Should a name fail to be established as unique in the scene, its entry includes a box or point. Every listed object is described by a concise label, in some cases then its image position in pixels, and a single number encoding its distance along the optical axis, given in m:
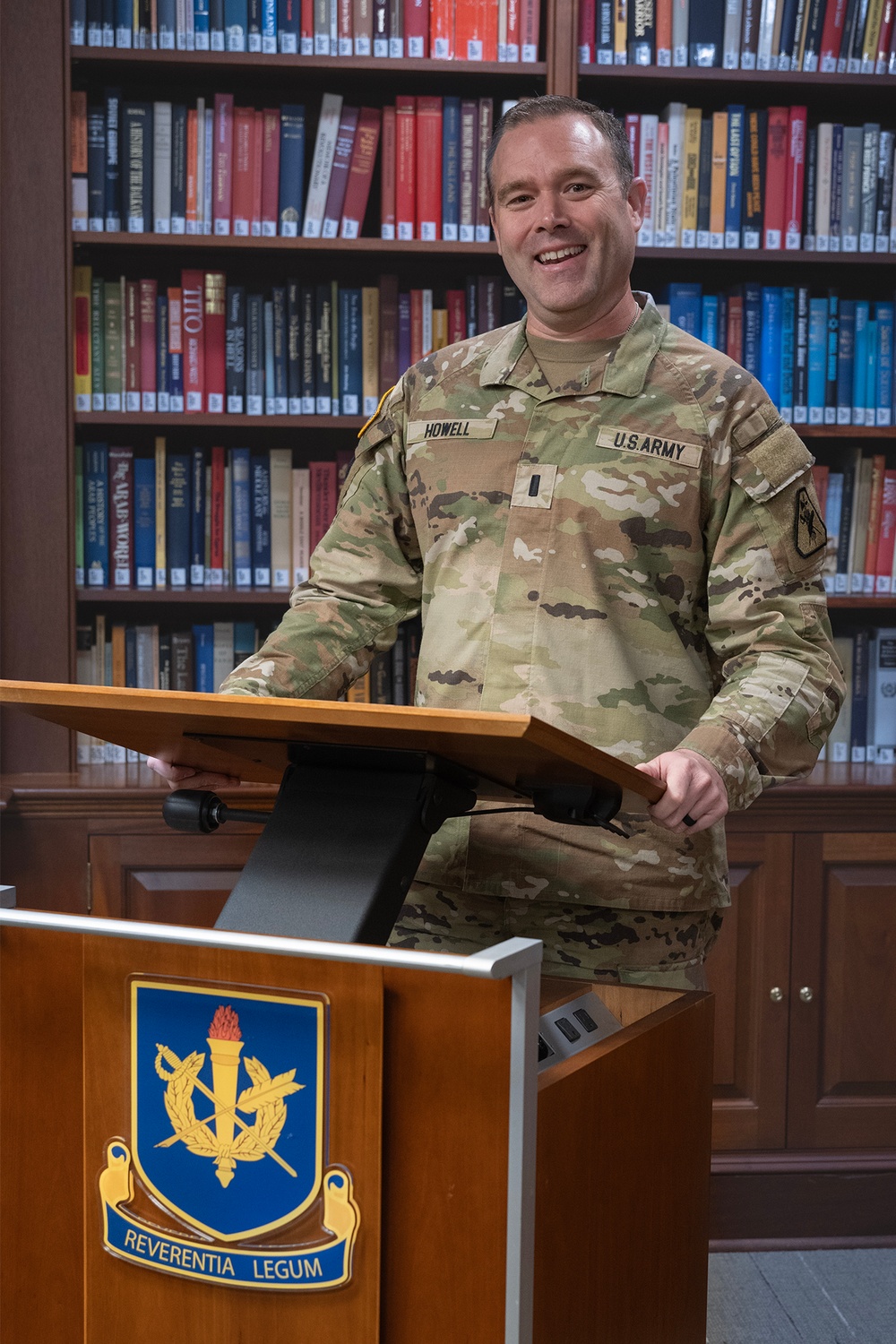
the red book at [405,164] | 2.44
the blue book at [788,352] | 2.55
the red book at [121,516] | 2.50
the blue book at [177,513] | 2.51
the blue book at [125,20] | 2.36
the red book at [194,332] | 2.47
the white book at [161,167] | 2.40
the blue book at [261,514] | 2.53
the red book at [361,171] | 2.45
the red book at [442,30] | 2.40
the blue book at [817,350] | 2.55
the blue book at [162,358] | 2.47
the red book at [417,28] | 2.40
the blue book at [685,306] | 2.54
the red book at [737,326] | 2.55
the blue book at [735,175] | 2.48
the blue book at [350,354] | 2.50
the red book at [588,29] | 2.42
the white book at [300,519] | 2.54
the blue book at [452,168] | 2.45
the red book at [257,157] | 2.43
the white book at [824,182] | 2.50
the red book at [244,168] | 2.42
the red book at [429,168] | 2.45
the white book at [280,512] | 2.54
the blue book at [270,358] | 2.48
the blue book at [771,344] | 2.55
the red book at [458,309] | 2.52
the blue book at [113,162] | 2.38
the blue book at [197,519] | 2.52
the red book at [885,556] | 2.59
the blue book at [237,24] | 2.37
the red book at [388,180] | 2.45
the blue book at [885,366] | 2.55
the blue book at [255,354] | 2.48
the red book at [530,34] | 2.40
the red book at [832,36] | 2.47
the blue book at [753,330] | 2.55
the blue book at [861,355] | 2.55
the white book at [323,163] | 2.44
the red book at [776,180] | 2.50
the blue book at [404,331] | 2.52
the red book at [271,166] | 2.44
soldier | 1.35
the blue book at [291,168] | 2.43
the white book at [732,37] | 2.45
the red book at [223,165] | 2.41
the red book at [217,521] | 2.52
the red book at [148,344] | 2.45
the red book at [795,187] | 2.49
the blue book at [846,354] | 2.55
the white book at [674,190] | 2.48
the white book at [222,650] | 2.58
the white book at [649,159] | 2.47
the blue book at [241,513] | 2.53
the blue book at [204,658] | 2.58
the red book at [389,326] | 2.51
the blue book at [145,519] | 2.50
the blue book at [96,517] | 2.49
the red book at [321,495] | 2.55
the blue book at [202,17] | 2.38
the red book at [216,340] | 2.47
